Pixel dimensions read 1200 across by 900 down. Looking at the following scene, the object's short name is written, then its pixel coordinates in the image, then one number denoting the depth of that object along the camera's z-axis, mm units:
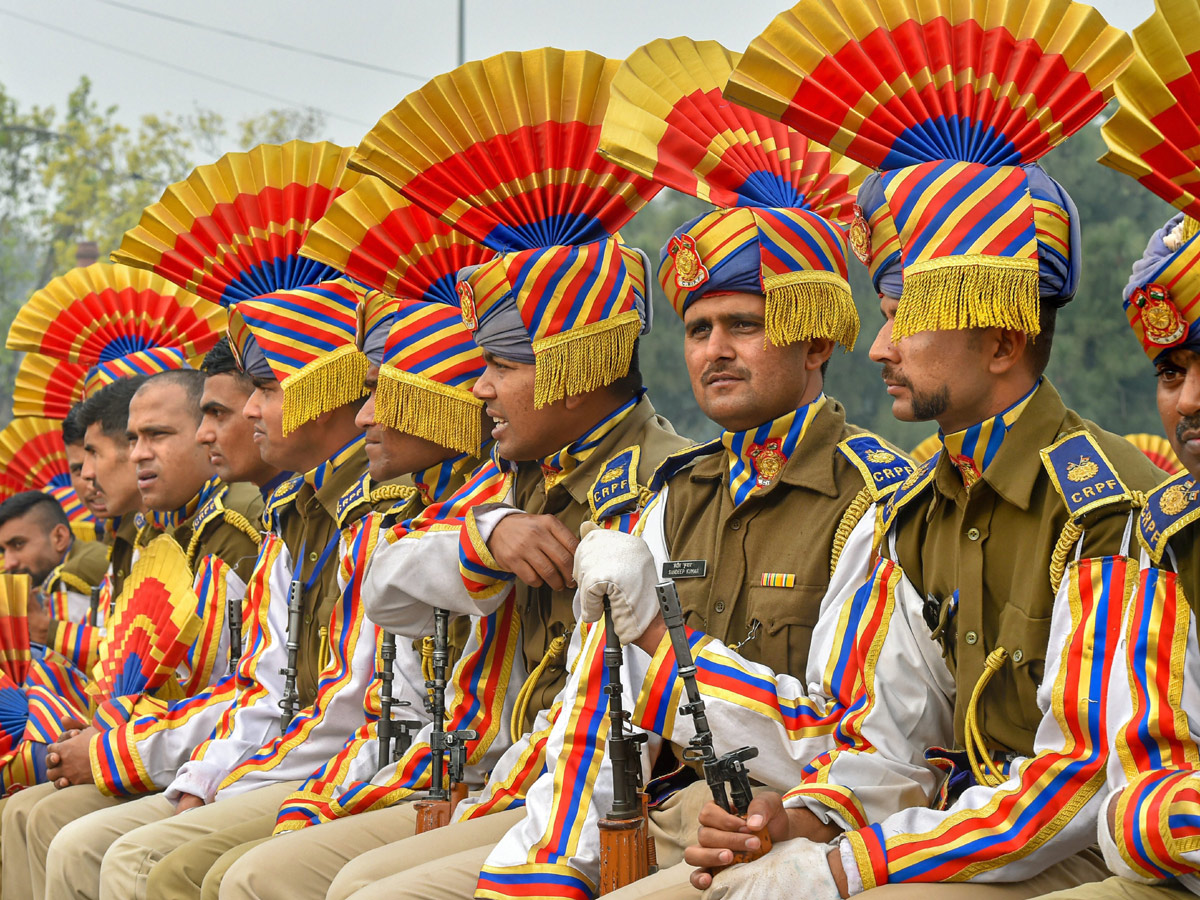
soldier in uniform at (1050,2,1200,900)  2508
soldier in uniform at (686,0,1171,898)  2740
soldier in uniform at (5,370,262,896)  5062
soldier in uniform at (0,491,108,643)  7648
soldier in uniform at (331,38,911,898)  3197
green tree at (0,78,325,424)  20953
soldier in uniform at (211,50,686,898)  3957
